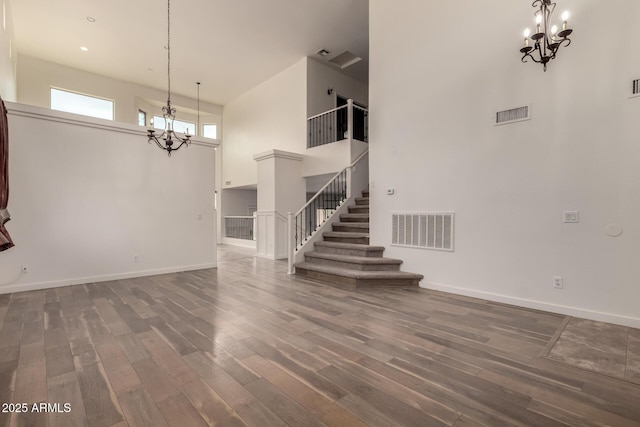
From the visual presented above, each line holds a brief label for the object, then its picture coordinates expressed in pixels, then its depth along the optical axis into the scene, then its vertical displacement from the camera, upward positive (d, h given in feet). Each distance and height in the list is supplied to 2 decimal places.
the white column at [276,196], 25.68 +1.24
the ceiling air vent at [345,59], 28.25 +14.75
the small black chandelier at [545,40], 10.59 +6.27
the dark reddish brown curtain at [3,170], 11.18 +1.56
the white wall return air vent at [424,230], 14.42 -1.02
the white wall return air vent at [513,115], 12.08 +3.94
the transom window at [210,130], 40.73 +10.94
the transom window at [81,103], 29.40 +10.98
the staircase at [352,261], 15.40 -2.90
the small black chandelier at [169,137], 15.94 +4.43
